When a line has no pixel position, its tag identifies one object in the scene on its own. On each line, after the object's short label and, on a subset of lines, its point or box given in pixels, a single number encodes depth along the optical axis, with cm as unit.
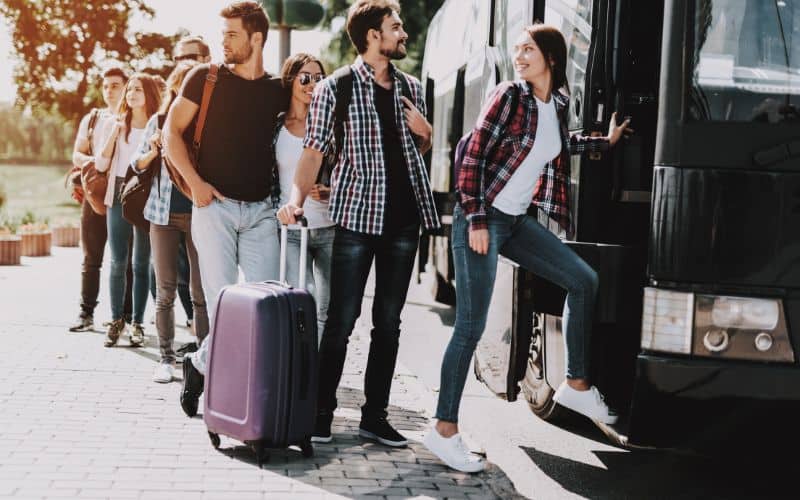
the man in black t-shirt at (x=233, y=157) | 534
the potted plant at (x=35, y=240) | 1678
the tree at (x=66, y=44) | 3406
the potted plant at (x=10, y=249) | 1503
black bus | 404
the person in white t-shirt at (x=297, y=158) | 570
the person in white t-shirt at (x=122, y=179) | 794
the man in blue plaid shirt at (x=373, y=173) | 497
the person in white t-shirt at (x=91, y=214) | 867
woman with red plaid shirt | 470
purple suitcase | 470
